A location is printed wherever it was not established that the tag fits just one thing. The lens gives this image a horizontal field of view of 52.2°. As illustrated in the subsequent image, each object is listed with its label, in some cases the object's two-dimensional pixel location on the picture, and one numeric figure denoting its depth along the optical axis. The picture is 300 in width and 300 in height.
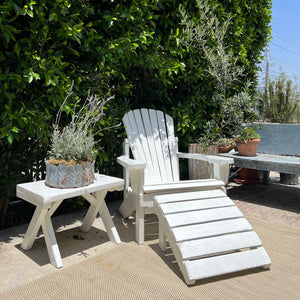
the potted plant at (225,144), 3.77
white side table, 1.86
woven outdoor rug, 1.65
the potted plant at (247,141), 3.62
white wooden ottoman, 1.79
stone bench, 3.36
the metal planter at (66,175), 1.96
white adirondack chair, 2.26
